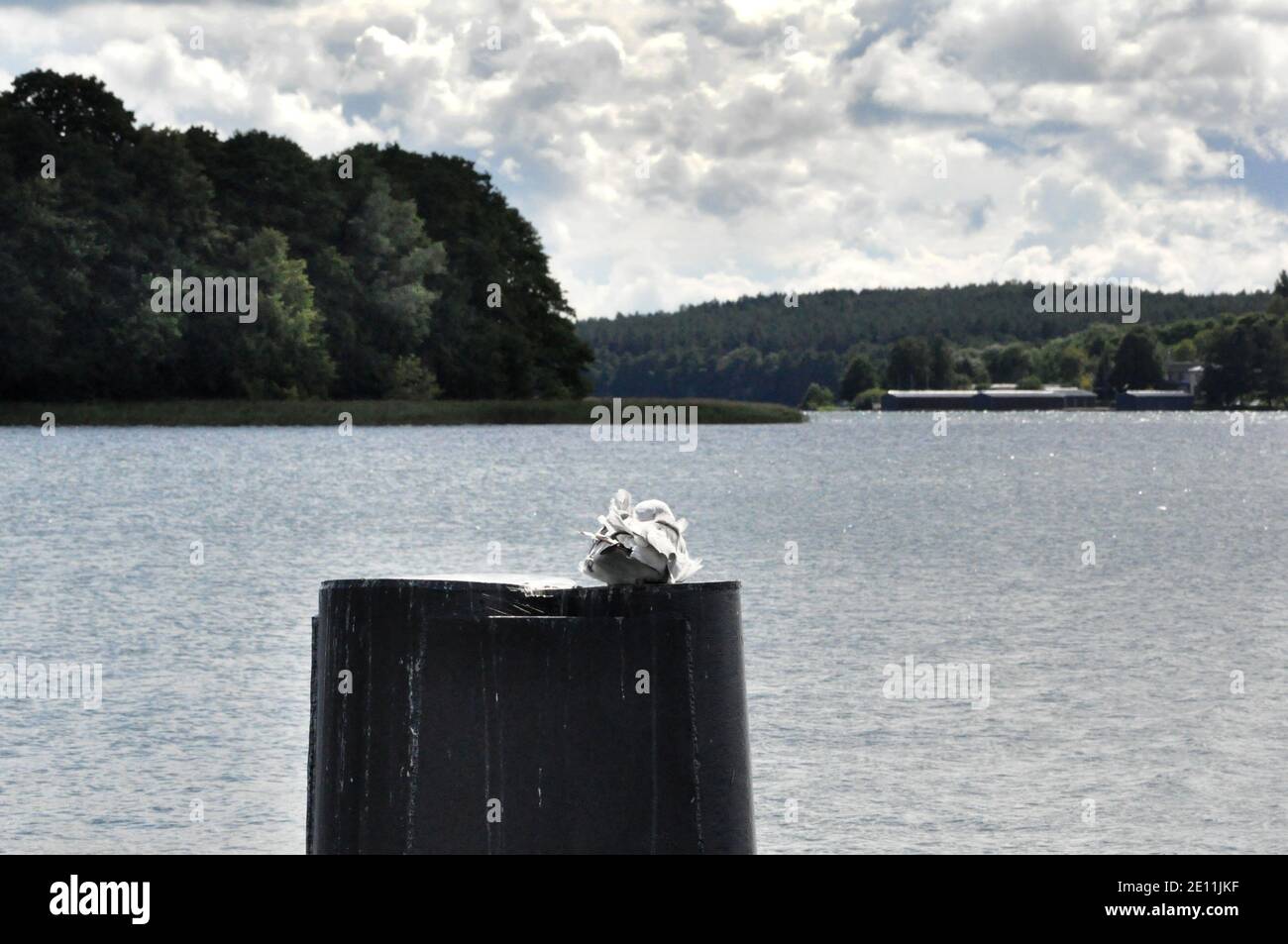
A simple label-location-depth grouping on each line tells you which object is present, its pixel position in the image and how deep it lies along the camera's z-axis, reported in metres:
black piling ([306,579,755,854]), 11.01
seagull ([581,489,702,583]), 11.21
